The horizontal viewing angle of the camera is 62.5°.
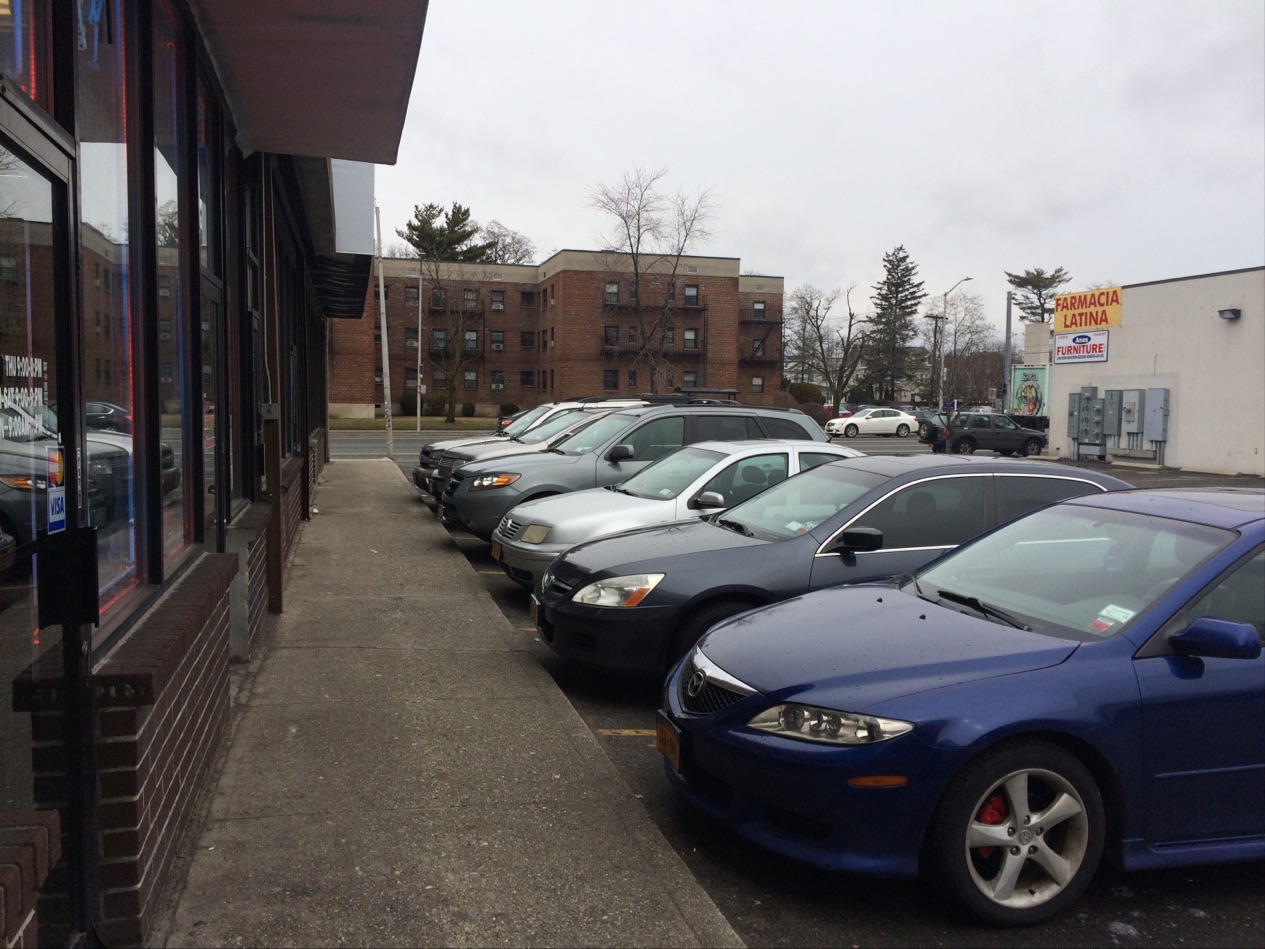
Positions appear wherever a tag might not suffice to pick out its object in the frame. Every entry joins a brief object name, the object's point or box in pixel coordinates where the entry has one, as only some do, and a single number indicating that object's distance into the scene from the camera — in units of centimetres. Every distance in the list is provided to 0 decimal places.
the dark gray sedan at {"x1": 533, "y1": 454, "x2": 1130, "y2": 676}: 607
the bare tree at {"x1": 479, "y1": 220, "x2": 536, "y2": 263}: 8062
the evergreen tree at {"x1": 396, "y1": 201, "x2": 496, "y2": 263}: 7756
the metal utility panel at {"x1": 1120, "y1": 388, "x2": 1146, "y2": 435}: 3292
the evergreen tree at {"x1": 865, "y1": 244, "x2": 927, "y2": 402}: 9206
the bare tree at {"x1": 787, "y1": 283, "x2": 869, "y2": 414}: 8544
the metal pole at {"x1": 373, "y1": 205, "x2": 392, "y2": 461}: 2956
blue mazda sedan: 359
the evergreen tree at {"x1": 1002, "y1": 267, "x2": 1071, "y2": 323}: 9588
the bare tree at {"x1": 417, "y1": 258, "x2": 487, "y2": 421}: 6575
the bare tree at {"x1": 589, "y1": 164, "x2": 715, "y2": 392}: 6366
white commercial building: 2972
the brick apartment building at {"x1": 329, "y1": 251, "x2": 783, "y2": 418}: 6469
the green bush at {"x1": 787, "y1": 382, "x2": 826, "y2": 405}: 7469
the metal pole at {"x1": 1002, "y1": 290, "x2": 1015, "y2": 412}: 4525
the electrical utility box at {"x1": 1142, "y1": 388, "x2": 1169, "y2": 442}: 3206
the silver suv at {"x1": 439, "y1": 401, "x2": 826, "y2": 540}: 1109
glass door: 248
